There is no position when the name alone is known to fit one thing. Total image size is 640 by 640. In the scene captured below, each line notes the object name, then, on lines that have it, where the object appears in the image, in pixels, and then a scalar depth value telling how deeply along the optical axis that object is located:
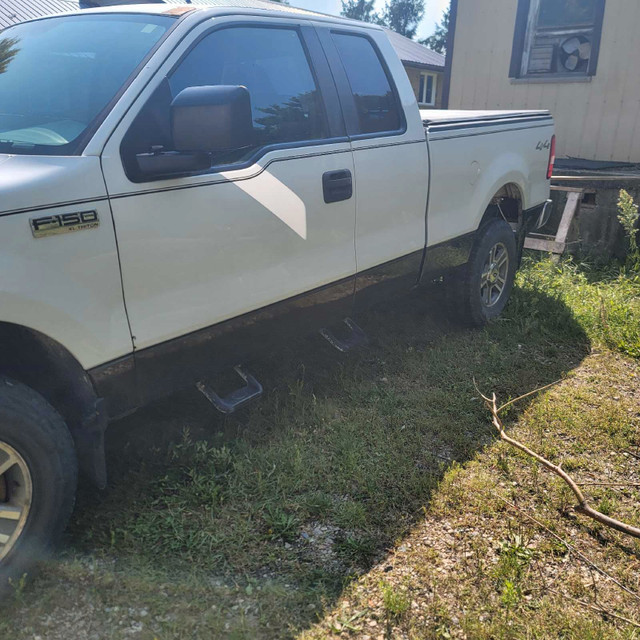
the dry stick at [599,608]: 2.43
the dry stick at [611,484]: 3.16
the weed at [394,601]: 2.48
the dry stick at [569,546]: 2.62
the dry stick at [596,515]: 2.74
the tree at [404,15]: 73.25
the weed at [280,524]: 2.91
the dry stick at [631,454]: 3.53
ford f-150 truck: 2.38
